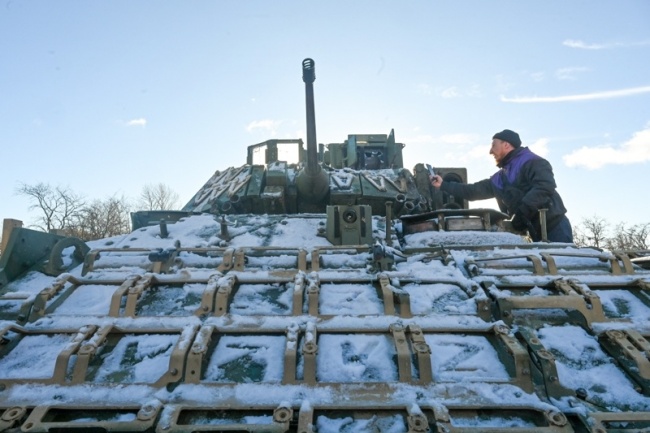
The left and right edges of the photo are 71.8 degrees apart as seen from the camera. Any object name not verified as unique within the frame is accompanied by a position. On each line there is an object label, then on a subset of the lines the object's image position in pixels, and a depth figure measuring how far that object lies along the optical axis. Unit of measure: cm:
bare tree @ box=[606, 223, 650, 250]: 3729
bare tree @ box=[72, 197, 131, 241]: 3881
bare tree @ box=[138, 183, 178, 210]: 4693
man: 488
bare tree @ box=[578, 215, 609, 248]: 4012
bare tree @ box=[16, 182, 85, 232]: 3856
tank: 226
